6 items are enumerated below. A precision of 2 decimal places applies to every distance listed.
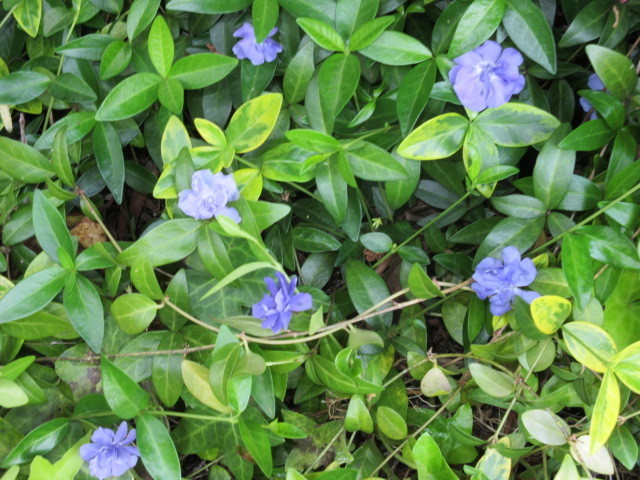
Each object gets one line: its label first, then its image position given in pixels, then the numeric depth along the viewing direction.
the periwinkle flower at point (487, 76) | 0.43
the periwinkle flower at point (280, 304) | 0.42
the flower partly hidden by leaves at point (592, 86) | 0.46
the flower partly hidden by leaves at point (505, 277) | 0.43
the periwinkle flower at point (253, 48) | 0.46
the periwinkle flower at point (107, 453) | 0.43
